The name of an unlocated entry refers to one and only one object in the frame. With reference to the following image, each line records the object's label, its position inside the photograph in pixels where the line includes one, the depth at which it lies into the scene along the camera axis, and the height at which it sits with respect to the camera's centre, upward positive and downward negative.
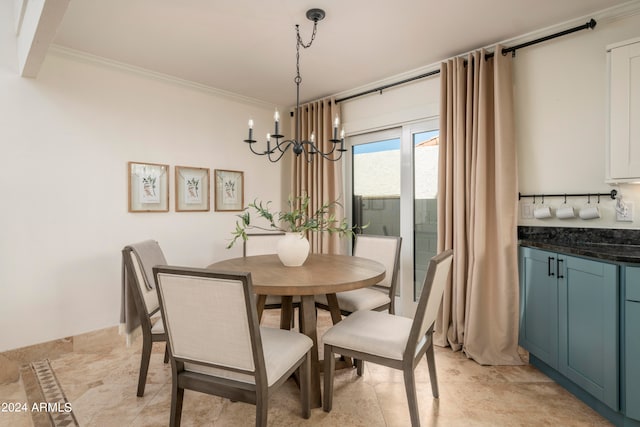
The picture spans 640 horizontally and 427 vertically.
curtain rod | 2.34 +1.25
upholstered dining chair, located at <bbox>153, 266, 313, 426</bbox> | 1.39 -0.56
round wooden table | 1.76 -0.39
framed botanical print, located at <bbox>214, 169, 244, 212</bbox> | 3.81 +0.22
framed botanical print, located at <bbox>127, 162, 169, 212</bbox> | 3.14 +0.22
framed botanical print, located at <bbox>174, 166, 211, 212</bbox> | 3.47 +0.22
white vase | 2.28 -0.27
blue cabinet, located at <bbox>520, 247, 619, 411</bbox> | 1.82 -0.68
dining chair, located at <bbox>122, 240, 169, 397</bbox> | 2.08 -0.56
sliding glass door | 3.30 +0.16
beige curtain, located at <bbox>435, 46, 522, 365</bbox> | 2.59 +0.00
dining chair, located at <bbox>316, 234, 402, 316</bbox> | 2.52 -0.63
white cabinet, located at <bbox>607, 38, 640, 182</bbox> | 2.03 +0.59
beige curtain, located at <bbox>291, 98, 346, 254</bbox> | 3.90 +0.43
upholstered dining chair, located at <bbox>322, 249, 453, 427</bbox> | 1.67 -0.70
